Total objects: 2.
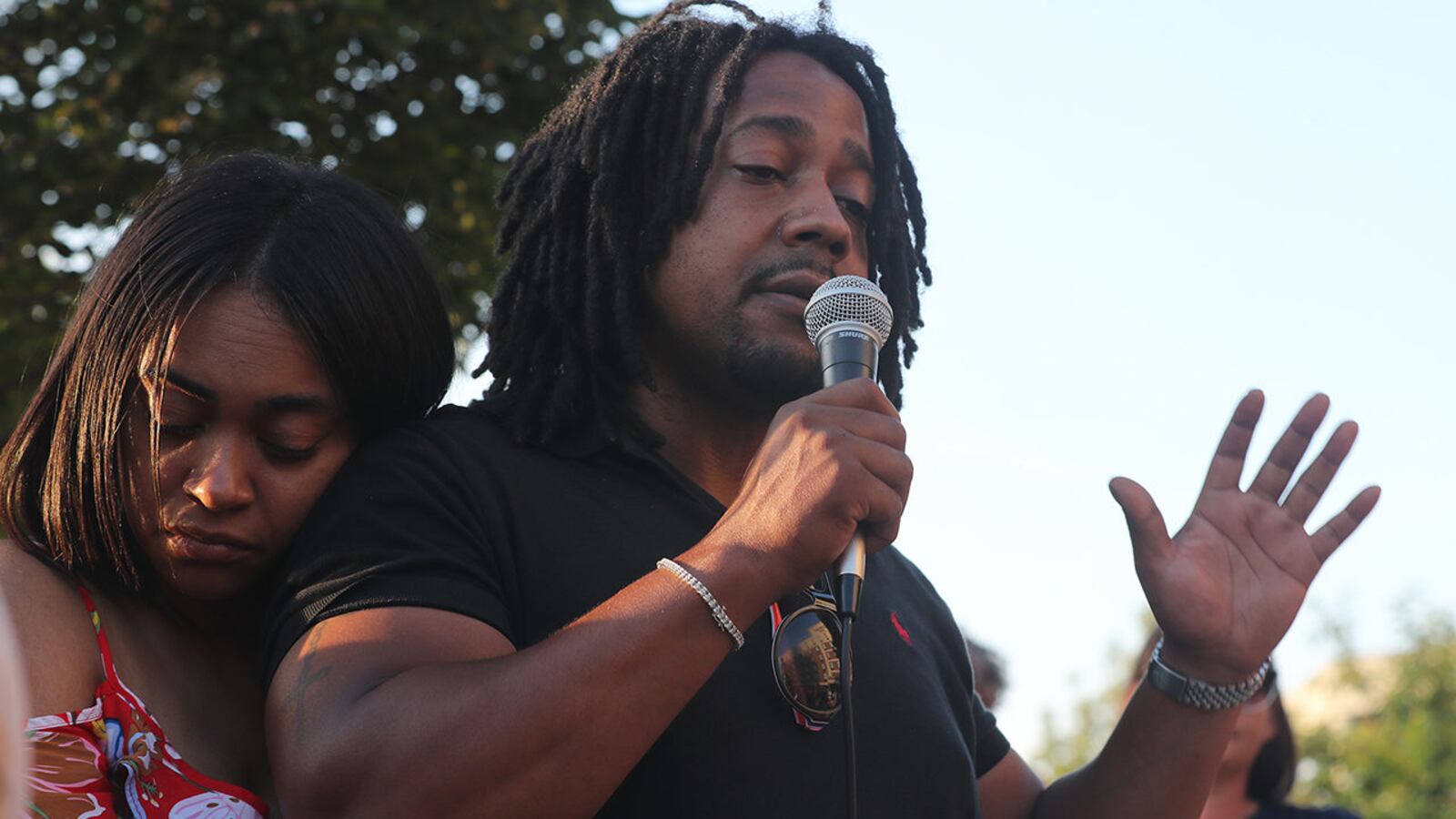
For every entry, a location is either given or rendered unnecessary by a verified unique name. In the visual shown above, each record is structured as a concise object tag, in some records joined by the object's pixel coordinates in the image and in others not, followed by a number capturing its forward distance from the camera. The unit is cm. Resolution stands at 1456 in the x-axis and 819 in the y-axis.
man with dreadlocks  216
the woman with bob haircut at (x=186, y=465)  244
